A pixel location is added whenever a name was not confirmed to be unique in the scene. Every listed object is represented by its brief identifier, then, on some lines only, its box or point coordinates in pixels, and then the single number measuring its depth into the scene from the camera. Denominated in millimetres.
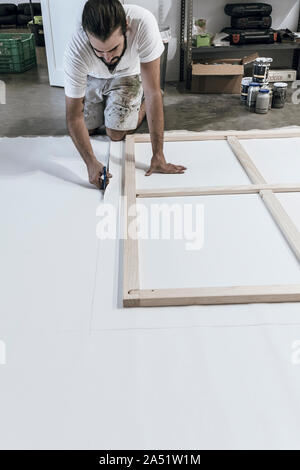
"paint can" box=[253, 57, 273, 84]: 3603
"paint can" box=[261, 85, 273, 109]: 3567
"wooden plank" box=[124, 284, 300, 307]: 1398
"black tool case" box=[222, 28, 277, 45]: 4152
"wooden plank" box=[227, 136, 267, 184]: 2143
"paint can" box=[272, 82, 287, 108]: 3570
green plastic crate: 4992
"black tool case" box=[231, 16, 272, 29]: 4199
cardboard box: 3953
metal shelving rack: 4047
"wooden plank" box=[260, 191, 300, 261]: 1651
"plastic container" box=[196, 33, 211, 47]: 4144
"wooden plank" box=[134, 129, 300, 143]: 2734
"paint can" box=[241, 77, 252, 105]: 3672
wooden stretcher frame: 1403
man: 1707
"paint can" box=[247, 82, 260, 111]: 3586
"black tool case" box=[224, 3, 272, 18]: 4145
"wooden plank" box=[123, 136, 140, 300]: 1480
